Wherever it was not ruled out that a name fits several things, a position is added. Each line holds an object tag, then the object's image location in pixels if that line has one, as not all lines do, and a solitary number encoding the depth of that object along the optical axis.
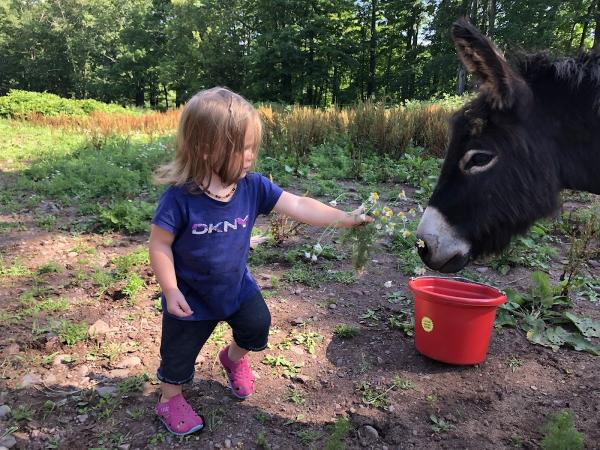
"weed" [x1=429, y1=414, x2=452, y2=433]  2.06
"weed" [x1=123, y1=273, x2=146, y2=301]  3.20
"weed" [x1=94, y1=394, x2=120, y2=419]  2.09
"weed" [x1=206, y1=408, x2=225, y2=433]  2.08
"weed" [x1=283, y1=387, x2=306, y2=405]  2.27
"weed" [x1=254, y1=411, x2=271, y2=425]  2.12
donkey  1.84
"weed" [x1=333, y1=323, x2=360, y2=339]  2.82
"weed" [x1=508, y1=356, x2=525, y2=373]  2.54
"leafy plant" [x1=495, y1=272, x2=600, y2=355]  2.78
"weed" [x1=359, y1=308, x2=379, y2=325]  3.04
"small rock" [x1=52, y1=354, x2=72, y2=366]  2.48
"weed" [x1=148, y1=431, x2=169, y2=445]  1.96
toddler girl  1.82
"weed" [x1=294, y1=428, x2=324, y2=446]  1.99
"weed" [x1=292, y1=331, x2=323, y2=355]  2.72
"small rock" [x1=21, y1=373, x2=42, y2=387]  2.28
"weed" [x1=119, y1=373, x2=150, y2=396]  2.27
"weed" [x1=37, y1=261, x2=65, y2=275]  3.58
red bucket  2.42
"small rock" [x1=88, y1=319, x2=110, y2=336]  2.74
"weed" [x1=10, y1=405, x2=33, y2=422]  2.03
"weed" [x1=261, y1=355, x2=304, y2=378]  2.51
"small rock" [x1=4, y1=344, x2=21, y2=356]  2.51
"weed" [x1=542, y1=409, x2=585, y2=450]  1.73
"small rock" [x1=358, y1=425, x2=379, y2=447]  2.00
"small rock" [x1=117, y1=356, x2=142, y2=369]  2.50
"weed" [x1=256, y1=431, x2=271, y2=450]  1.95
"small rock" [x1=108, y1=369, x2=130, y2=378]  2.41
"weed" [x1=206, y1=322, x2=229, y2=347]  2.74
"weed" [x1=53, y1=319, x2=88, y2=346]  2.65
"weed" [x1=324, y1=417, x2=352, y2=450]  1.81
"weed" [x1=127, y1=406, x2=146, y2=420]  2.09
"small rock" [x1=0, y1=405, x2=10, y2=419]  2.04
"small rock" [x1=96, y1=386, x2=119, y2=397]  2.24
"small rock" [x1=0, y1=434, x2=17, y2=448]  1.87
